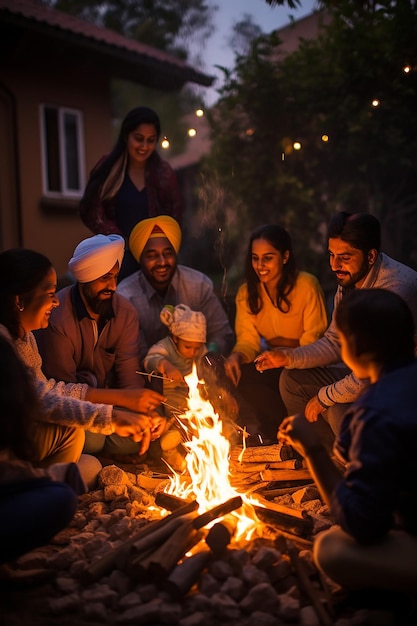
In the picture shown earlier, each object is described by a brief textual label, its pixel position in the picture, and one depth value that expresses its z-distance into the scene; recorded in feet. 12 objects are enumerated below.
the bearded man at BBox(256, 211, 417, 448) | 14.58
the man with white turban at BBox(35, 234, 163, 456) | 15.97
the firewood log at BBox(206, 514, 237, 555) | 10.76
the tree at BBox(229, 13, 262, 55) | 53.42
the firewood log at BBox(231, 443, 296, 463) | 15.52
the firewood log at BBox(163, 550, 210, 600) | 9.89
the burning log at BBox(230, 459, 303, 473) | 15.33
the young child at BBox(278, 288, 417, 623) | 8.54
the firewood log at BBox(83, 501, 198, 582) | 10.58
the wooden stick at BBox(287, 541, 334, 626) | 9.42
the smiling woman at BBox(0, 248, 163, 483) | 12.89
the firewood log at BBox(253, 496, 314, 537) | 11.86
